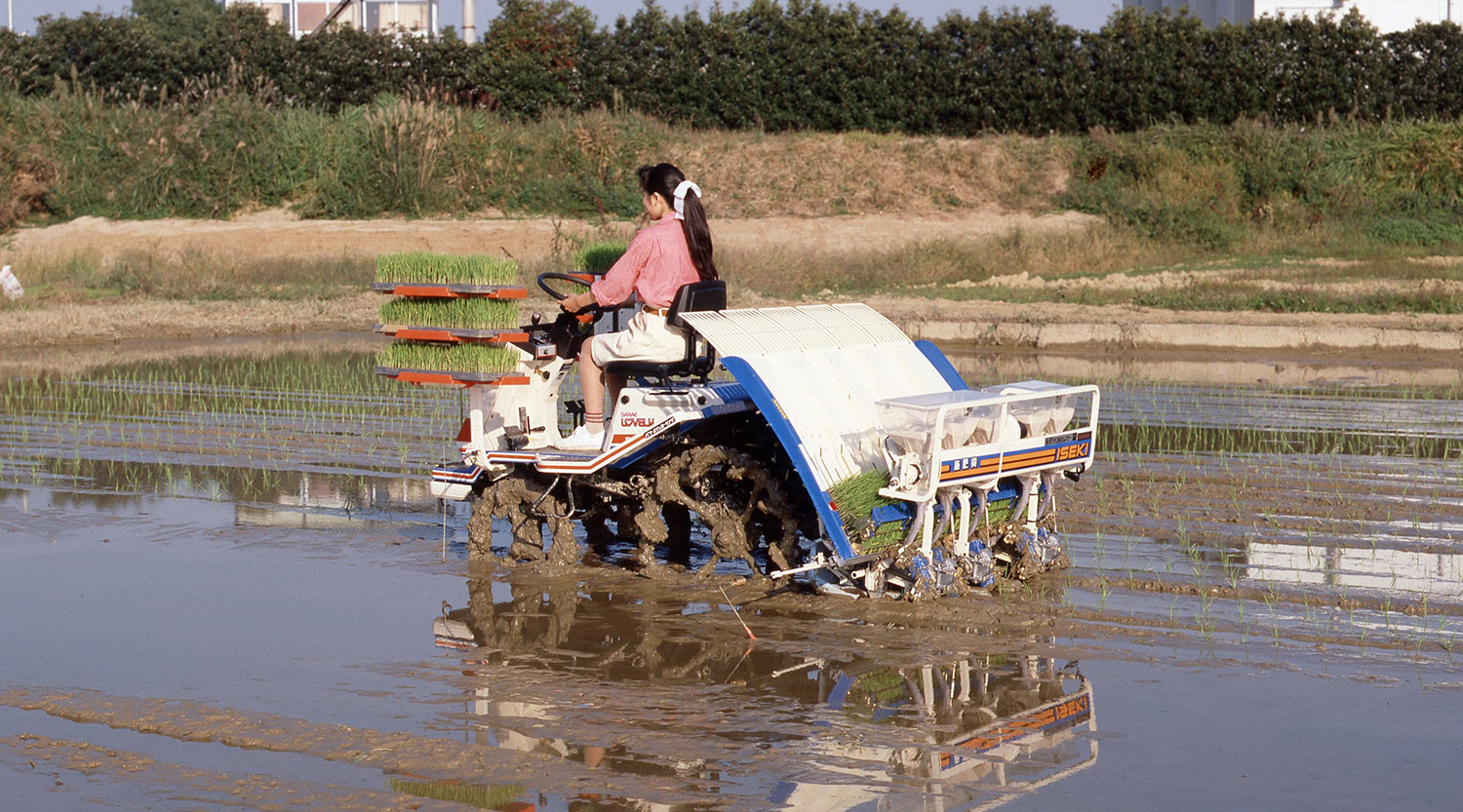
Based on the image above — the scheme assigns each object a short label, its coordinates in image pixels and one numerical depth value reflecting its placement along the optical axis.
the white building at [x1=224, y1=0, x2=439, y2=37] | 58.34
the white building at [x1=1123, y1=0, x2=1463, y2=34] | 37.84
